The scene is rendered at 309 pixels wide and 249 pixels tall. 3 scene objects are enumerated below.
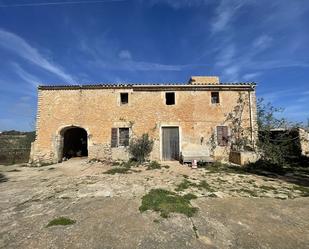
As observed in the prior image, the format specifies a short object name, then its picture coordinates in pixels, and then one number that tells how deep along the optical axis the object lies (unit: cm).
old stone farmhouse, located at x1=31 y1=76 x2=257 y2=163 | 1041
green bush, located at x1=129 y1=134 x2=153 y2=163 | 1009
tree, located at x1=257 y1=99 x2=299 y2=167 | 976
